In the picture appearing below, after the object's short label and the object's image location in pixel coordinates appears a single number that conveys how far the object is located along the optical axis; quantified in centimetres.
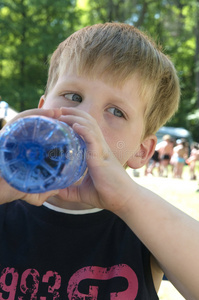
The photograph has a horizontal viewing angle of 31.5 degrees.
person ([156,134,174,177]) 1591
